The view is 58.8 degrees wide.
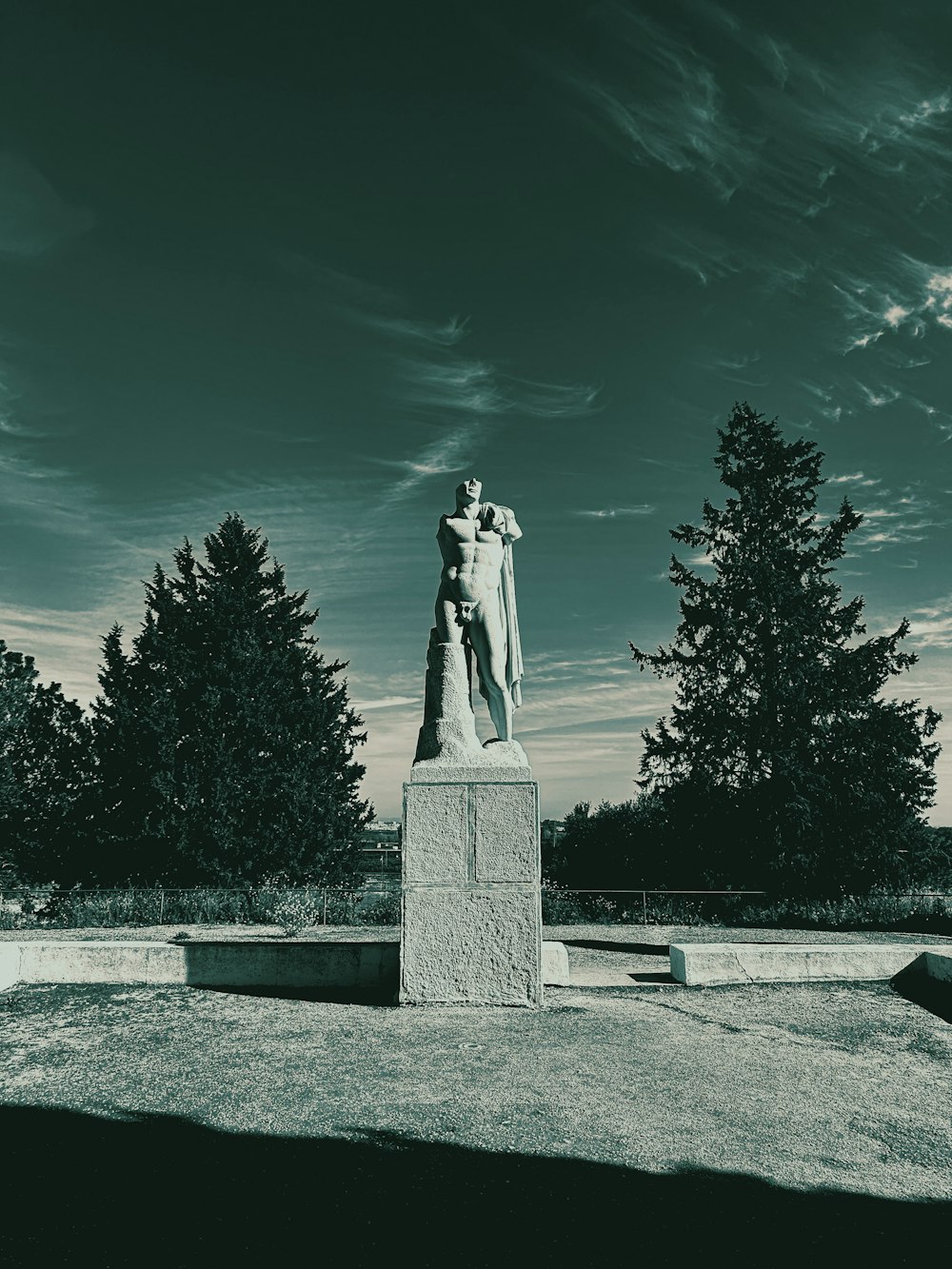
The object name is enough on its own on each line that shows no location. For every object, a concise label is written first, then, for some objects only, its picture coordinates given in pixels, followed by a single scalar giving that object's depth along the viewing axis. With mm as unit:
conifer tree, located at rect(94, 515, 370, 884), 20625
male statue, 7789
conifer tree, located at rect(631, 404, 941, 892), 20062
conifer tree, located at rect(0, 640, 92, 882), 21078
